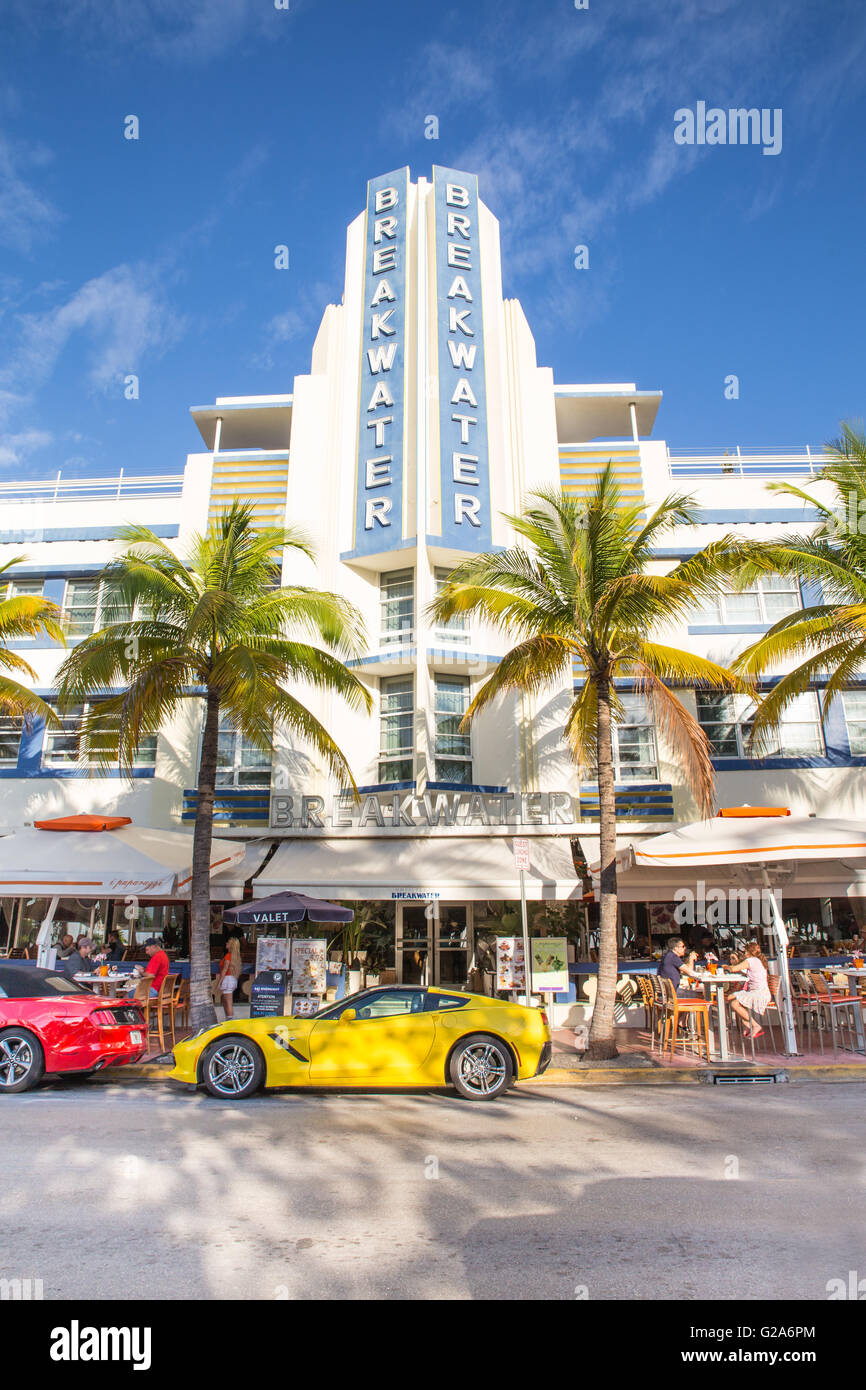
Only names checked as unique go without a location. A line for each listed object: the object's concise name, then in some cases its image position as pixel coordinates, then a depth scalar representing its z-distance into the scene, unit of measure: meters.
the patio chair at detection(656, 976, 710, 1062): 13.09
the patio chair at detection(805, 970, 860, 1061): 13.37
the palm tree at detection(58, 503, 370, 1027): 14.41
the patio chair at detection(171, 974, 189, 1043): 16.95
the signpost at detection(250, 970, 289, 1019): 15.38
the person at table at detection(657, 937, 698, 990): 14.00
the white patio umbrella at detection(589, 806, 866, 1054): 12.91
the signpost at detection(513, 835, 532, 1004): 13.12
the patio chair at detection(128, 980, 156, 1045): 14.01
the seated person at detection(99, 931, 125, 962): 18.34
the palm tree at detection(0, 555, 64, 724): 17.95
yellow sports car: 10.14
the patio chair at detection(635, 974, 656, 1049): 14.86
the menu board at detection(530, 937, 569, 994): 16.39
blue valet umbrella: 15.03
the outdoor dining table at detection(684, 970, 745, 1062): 12.41
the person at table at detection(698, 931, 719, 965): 18.05
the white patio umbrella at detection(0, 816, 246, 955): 15.19
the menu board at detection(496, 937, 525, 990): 16.31
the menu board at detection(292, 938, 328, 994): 16.08
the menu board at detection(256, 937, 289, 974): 15.86
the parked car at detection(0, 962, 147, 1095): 10.84
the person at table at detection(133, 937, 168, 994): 14.79
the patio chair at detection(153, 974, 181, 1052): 14.06
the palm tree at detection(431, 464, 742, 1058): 13.91
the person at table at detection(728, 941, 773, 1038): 13.34
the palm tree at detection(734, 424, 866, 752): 15.32
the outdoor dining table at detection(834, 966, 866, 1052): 13.39
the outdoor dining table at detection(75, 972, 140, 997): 14.16
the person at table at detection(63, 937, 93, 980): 15.42
